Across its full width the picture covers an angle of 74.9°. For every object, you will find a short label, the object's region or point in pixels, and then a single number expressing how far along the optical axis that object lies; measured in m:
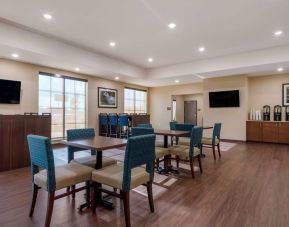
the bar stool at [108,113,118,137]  7.86
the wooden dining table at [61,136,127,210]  2.29
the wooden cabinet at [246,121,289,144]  7.11
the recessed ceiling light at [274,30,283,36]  4.60
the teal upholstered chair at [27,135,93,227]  1.94
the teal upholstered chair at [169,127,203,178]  3.49
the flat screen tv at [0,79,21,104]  5.48
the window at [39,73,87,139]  6.68
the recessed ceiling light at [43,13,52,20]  3.86
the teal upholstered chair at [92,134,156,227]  2.00
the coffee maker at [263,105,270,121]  7.79
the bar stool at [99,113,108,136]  8.20
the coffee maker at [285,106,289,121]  7.43
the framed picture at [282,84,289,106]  7.49
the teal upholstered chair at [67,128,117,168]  2.72
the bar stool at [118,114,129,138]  7.55
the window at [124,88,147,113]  10.18
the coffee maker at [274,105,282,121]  7.55
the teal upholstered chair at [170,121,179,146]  5.18
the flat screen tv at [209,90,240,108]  7.81
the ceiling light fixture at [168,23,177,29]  4.28
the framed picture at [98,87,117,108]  8.48
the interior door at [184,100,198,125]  11.95
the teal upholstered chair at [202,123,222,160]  4.84
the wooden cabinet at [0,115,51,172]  3.90
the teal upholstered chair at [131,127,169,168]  3.42
